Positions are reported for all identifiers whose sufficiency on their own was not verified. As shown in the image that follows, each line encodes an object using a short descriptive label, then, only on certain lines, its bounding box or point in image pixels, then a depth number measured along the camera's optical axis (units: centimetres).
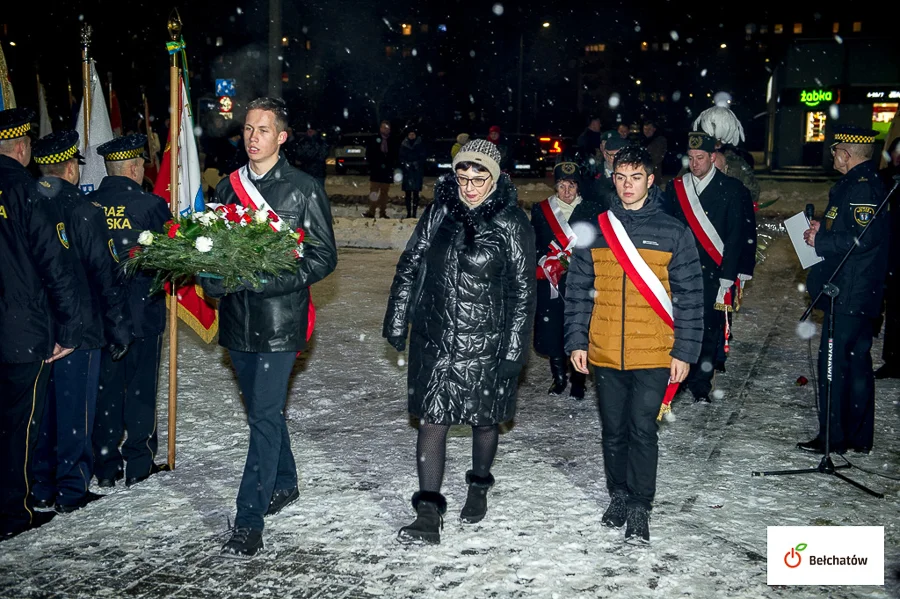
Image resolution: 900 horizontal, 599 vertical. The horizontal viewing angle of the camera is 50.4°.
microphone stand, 607
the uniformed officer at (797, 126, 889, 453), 636
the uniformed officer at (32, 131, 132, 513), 532
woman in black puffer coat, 505
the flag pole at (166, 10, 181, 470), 605
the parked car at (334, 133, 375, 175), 3381
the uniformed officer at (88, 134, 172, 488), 573
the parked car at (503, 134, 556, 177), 3194
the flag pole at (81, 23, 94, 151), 710
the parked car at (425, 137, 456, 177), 3217
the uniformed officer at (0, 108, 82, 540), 492
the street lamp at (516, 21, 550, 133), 5068
